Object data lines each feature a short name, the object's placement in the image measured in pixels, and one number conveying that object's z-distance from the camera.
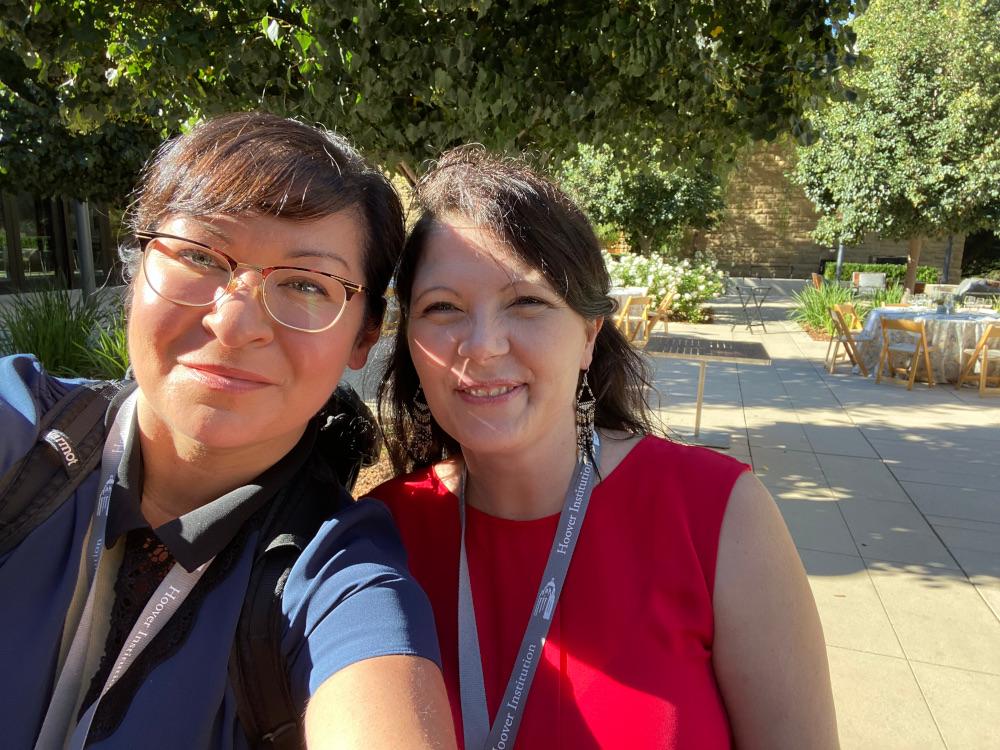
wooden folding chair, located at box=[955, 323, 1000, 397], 8.54
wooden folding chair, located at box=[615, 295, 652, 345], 10.09
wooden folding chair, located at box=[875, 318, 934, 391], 8.76
